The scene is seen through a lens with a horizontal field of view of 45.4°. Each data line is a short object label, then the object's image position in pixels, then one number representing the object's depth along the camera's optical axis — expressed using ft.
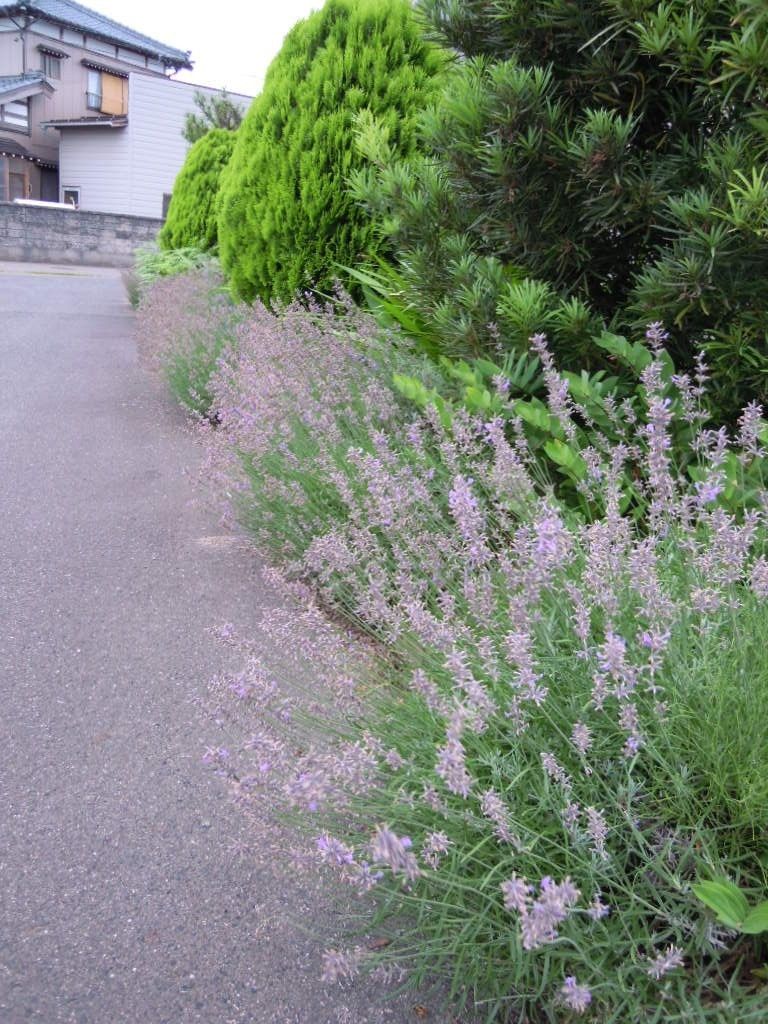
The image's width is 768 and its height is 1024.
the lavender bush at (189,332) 22.93
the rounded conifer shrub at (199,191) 52.49
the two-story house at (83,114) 132.05
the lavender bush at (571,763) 5.02
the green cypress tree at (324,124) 22.77
